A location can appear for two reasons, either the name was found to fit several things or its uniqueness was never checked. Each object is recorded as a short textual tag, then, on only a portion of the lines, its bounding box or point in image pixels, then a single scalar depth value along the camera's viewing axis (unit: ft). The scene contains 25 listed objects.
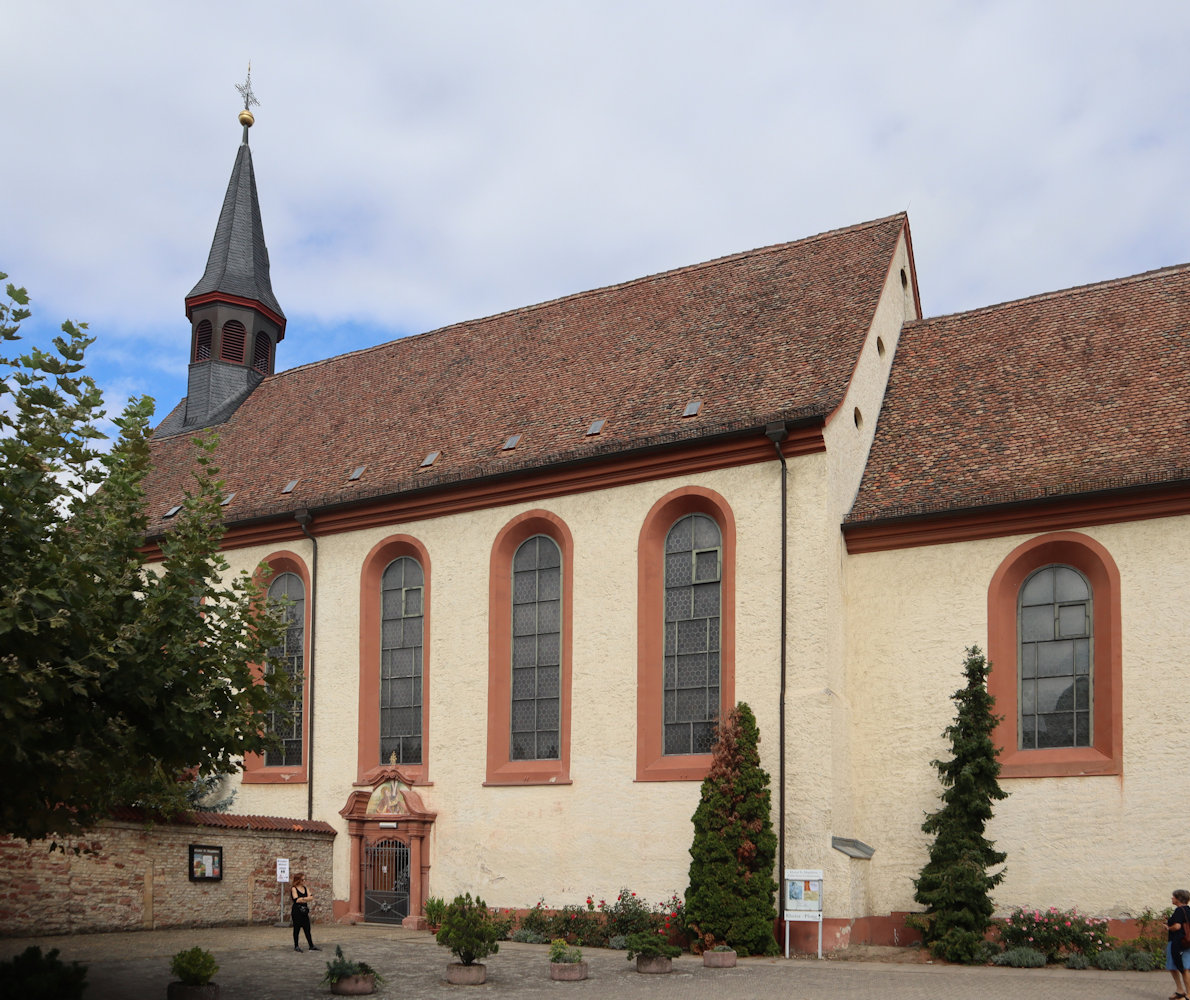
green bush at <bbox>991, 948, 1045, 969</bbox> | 56.29
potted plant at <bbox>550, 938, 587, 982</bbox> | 52.65
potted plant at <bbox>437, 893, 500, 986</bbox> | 51.39
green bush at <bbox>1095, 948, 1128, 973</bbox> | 54.95
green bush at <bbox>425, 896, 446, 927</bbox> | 56.16
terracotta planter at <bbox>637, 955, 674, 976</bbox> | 54.08
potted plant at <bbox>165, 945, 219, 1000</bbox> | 45.21
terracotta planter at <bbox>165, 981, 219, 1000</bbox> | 45.14
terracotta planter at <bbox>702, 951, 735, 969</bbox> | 56.29
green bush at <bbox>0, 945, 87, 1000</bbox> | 42.27
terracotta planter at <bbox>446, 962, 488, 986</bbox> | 51.24
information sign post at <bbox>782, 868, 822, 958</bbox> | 59.11
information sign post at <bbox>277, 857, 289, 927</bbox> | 71.56
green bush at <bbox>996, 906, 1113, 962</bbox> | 57.21
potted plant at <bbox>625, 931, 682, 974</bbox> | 53.72
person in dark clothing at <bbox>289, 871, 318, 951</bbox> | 62.08
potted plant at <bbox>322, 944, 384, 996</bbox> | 47.72
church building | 61.87
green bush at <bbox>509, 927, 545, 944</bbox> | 67.36
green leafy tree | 35.76
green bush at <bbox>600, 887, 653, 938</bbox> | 64.90
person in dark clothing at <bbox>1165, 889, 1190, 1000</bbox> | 44.47
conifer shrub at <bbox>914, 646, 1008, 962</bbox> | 57.98
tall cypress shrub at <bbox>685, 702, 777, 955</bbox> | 59.82
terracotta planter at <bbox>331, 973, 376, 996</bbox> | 47.65
